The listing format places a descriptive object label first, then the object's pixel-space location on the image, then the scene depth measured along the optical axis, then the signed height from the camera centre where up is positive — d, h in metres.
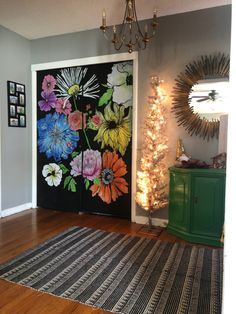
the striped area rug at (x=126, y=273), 1.83 -1.12
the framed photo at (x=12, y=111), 3.85 +0.47
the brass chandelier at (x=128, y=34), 3.43 +1.50
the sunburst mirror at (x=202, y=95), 3.06 +0.61
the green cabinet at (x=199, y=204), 2.79 -0.68
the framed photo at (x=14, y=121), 3.87 +0.32
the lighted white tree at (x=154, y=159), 3.23 -0.20
